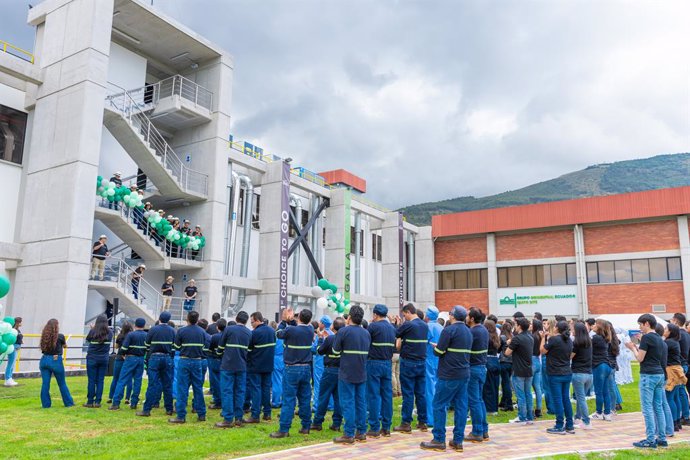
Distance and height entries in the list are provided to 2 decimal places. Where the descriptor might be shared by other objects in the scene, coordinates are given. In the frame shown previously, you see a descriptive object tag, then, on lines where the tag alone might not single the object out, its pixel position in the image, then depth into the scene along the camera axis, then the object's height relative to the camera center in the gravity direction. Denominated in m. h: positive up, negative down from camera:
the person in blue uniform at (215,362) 10.20 -0.78
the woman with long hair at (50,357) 10.00 -0.69
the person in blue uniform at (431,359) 9.26 -0.59
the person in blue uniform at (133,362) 10.40 -0.78
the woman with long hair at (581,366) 9.04 -0.65
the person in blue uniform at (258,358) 9.25 -0.60
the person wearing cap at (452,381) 7.36 -0.77
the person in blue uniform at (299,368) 8.18 -0.68
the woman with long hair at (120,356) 10.60 -0.68
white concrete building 17.78 +5.93
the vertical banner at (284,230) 25.72 +4.48
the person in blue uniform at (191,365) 9.27 -0.74
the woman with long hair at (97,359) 10.54 -0.74
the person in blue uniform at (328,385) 8.77 -1.00
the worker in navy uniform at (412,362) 8.62 -0.59
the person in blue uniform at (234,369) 8.88 -0.76
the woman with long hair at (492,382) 10.91 -1.13
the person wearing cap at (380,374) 8.13 -0.76
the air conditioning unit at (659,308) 31.29 +1.16
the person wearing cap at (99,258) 18.28 +2.15
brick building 31.81 +4.57
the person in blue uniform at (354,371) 7.82 -0.68
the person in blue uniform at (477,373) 7.96 -0.71
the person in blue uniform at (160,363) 9.90 -0.75
